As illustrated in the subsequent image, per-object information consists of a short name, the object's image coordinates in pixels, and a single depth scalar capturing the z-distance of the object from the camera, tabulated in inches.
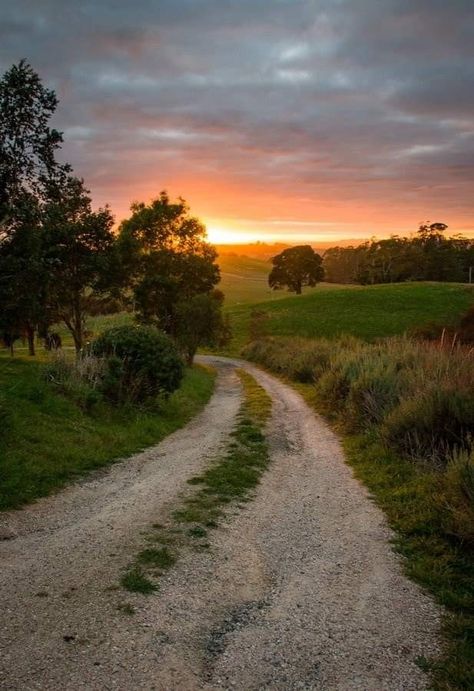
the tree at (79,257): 1134.4
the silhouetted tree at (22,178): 606.2
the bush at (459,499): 317.1
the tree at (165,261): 1592.0
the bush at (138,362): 688.4
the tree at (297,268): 3700.8
